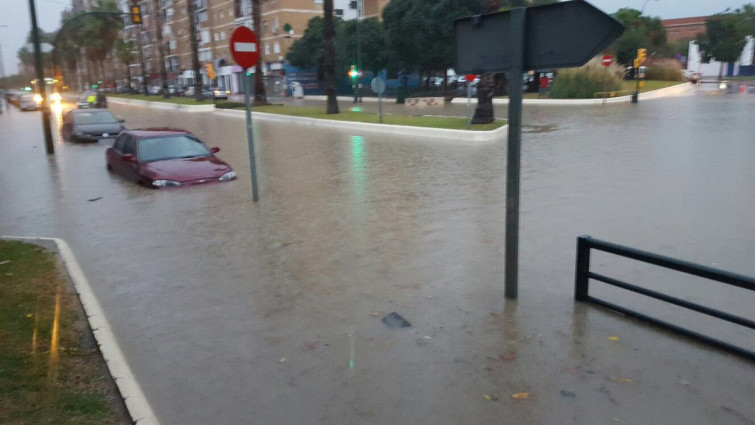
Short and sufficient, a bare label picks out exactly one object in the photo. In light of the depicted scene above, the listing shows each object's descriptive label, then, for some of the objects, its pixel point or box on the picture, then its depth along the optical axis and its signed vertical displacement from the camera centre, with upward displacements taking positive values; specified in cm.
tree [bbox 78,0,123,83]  7094 +848
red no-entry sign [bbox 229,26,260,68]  951 +79
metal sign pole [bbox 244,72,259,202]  970 -77
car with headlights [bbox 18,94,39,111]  5050 -27
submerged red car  1182 -134
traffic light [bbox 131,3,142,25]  3039 +436
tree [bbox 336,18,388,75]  4959 +412
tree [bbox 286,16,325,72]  5712 +452
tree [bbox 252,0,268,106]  3853 +37
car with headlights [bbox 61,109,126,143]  2166 -101
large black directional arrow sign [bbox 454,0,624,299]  425 +33
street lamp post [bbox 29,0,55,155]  1783 +63
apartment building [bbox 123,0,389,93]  6712 +864
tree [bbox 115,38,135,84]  7312 +610
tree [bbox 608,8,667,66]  4984 +458
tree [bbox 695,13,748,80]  7500 +588
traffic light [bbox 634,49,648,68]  3548 +165
